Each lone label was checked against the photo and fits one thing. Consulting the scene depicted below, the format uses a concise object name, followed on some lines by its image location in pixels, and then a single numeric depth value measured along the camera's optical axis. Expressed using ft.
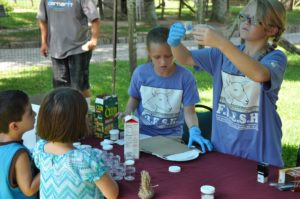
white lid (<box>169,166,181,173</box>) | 6.94
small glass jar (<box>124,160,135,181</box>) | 6.74
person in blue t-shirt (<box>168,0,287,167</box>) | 7.36
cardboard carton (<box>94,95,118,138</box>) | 8.54
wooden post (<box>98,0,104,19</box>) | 51.17
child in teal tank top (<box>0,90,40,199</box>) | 6.77
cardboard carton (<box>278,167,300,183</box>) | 6.28
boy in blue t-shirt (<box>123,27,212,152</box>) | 9.37
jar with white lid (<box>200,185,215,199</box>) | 5.91
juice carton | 7.46
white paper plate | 7.39
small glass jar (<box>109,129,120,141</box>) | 8.51
